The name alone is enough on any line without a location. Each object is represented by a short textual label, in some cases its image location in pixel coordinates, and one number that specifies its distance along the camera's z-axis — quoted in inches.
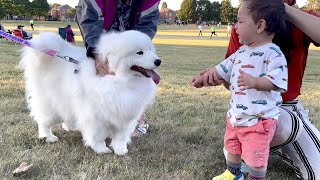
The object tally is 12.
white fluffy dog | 85.6
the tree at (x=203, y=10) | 2731.4
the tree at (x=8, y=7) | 2172.8
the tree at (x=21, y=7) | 2303.5
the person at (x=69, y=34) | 618.0
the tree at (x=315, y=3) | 1807.5
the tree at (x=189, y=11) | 2722.0
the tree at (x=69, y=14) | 2611.1
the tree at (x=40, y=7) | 2432.5
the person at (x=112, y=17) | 94.8
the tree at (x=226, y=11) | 2425.0
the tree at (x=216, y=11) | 2692.1
